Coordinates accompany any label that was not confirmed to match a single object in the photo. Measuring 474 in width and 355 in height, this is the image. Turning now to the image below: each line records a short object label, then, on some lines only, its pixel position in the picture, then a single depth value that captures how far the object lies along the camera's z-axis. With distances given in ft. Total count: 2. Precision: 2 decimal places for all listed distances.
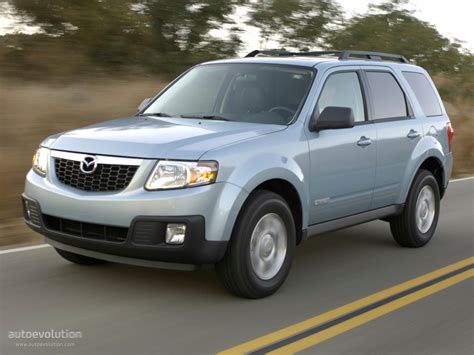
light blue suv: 31.71
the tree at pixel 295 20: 128.16
